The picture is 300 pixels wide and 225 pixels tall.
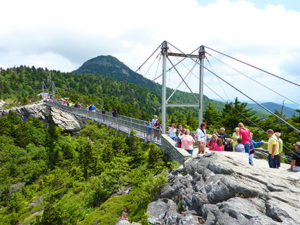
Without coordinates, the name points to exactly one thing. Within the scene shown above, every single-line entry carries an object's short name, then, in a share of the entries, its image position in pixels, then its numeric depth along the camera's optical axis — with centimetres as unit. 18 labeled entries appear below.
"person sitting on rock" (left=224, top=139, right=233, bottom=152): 751
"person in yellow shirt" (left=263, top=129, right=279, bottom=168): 582
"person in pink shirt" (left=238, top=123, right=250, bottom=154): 723
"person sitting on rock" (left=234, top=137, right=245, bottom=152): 721
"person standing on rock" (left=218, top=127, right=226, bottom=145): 823
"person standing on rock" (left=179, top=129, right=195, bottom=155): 793
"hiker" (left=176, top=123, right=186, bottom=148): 847
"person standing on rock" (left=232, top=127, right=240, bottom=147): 757
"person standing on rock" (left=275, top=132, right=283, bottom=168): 621
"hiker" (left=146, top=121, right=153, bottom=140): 1143
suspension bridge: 909
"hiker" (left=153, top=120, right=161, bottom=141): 1109
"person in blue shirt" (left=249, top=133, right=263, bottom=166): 598
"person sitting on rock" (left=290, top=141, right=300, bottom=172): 543
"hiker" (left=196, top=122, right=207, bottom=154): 752
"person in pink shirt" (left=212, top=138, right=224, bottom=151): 724
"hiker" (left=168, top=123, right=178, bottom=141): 999
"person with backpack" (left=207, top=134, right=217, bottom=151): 776
